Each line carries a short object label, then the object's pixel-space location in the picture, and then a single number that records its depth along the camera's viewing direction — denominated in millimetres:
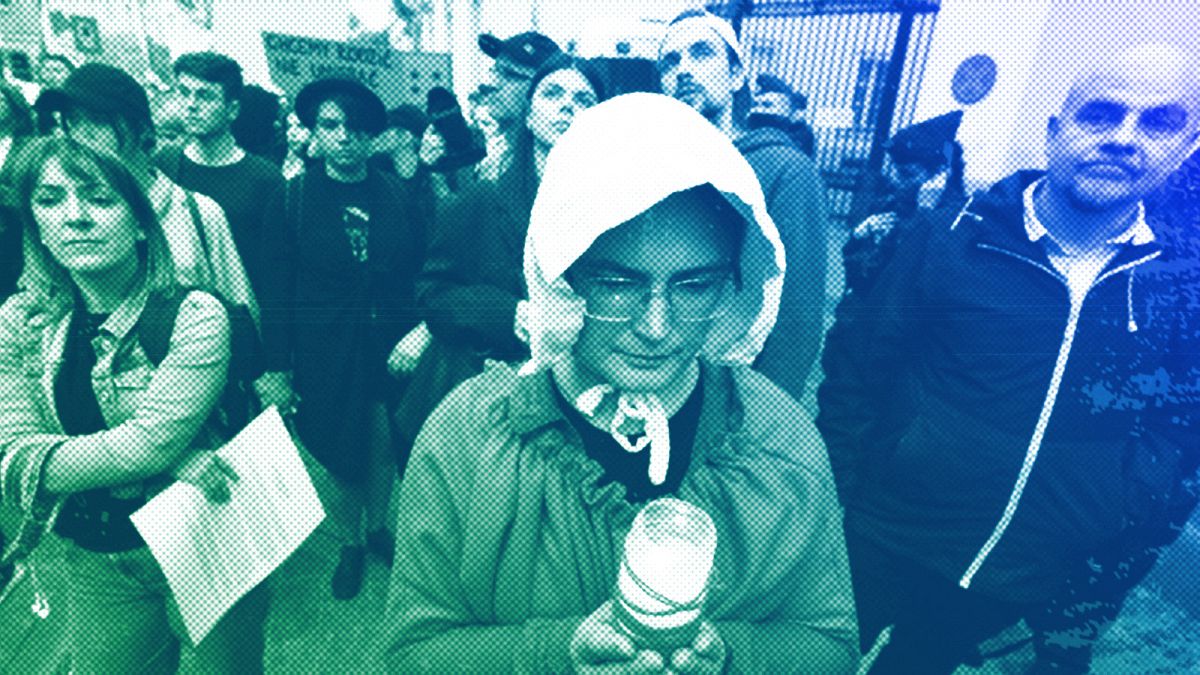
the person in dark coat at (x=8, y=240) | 1611
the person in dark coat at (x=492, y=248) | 2143
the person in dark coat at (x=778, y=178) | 2236
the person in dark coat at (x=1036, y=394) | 1626
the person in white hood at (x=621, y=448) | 1028
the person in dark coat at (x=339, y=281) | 2729
